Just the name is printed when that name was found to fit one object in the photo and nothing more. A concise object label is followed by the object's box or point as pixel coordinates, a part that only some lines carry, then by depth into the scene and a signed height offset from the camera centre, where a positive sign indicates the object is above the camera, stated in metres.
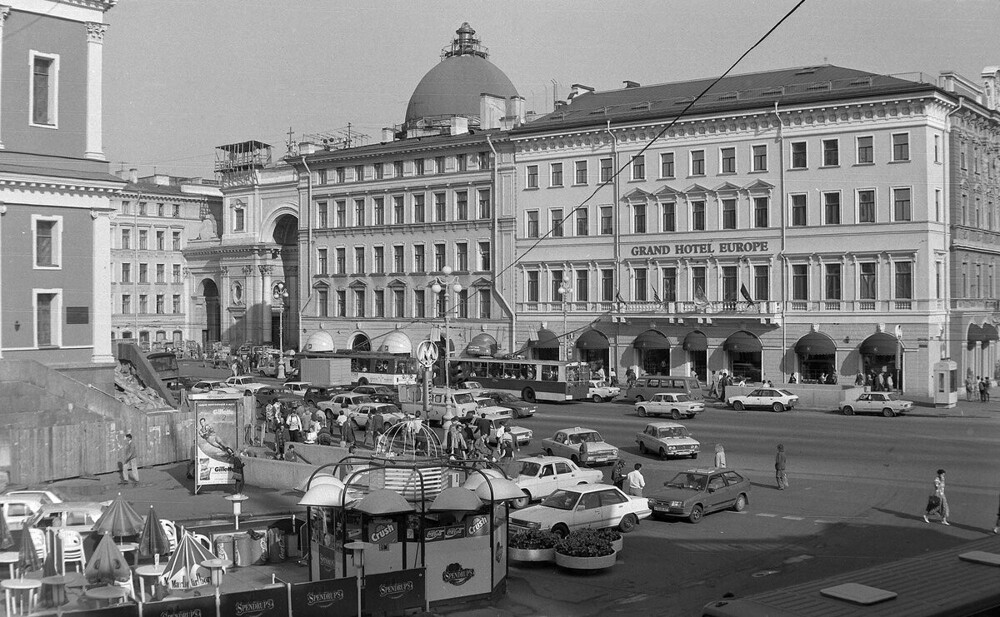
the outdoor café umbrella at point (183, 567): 16.62 -3.85
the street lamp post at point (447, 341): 40.06 -0.49
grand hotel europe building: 52.22 +5.82
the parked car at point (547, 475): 25.83 -3.82
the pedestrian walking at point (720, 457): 29.38 -3.74
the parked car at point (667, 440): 32.97 -3.71
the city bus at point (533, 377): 52.31 -2.59
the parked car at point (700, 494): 23.67 -3.97
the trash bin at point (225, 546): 18.88 -4.00
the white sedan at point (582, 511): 21.86 -4.01
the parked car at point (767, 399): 47.19 -3.38
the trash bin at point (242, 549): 19.20 -4.12
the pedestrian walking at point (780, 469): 27.48 -3.84
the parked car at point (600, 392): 53.06 -3.33
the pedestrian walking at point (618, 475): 27.48 -4.05
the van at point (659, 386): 49.94 -2.91
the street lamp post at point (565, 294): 61.81 +2.07
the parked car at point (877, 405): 44.53 -3.48
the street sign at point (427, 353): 29.62 -0.70
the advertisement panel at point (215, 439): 27.34 -3.19
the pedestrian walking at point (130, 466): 29.00 -3.83
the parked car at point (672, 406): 44.44 -3.44
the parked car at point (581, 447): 31.80 -3.75
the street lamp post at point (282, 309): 70.69 +1.53
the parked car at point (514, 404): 44.81 -3.45
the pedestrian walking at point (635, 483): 25.53 -3.90
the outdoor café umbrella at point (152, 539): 17.23 -3.52
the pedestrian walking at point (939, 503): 22.97 -3.99
